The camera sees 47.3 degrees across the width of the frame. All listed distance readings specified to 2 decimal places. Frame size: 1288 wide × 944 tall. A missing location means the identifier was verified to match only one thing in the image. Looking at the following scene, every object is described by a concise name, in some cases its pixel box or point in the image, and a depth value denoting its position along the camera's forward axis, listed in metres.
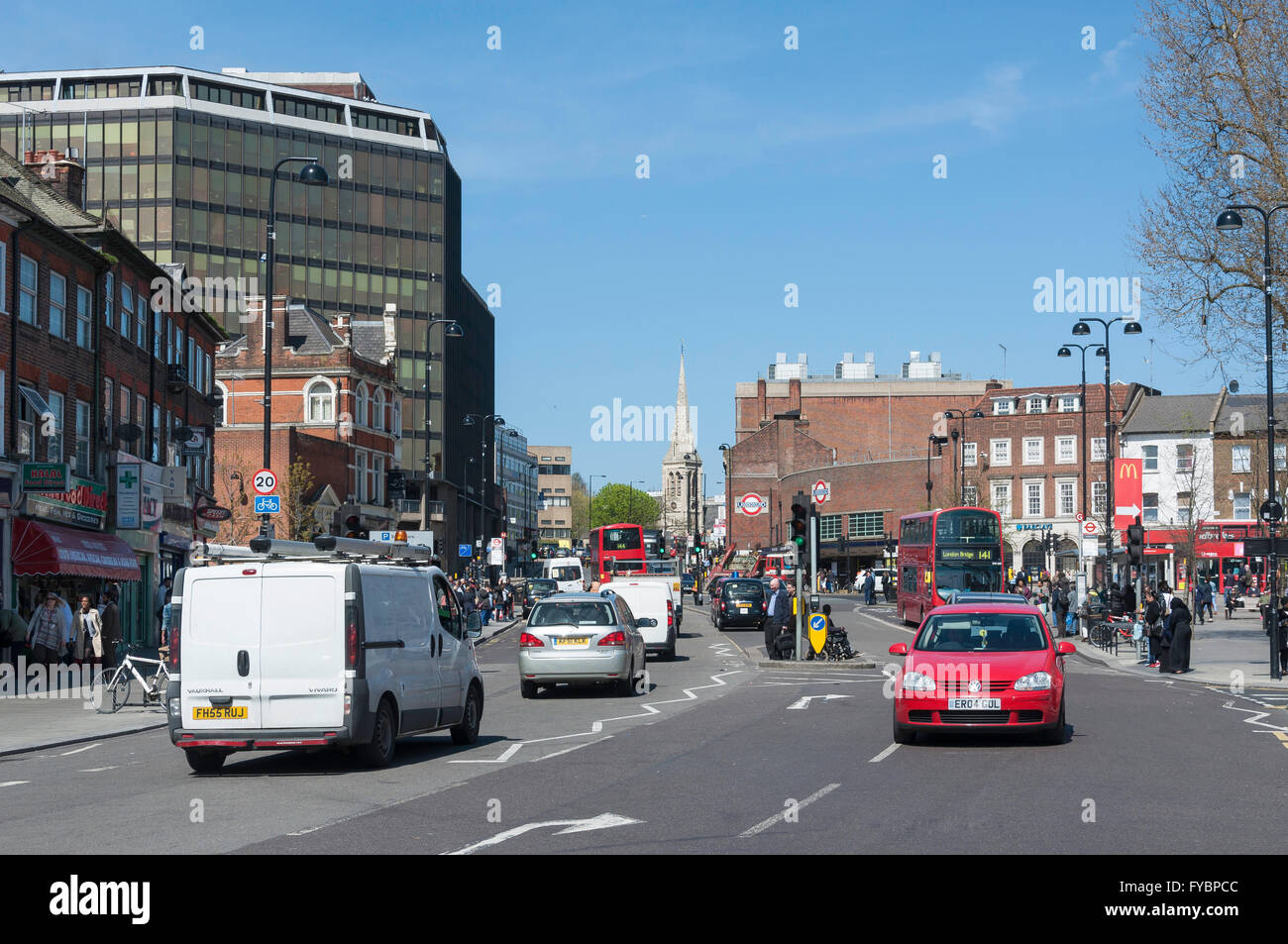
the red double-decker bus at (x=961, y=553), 45.22
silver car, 23.72
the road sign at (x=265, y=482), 28.22
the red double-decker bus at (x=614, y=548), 70.00
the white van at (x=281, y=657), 13.98
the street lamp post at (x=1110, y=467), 44.53
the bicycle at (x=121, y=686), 22.53
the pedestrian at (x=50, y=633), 27.98
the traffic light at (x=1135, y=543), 34.88
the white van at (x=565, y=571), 71.25
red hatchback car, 15.45
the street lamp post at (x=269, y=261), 27.17
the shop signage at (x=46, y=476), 30.00
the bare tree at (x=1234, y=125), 33.50
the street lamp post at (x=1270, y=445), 27.39
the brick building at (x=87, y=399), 30.66
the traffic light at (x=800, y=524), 29.81
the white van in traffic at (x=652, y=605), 35.62
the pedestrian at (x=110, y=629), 28.53
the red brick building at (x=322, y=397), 70.44
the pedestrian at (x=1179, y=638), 29.78
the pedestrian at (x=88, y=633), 27.98
